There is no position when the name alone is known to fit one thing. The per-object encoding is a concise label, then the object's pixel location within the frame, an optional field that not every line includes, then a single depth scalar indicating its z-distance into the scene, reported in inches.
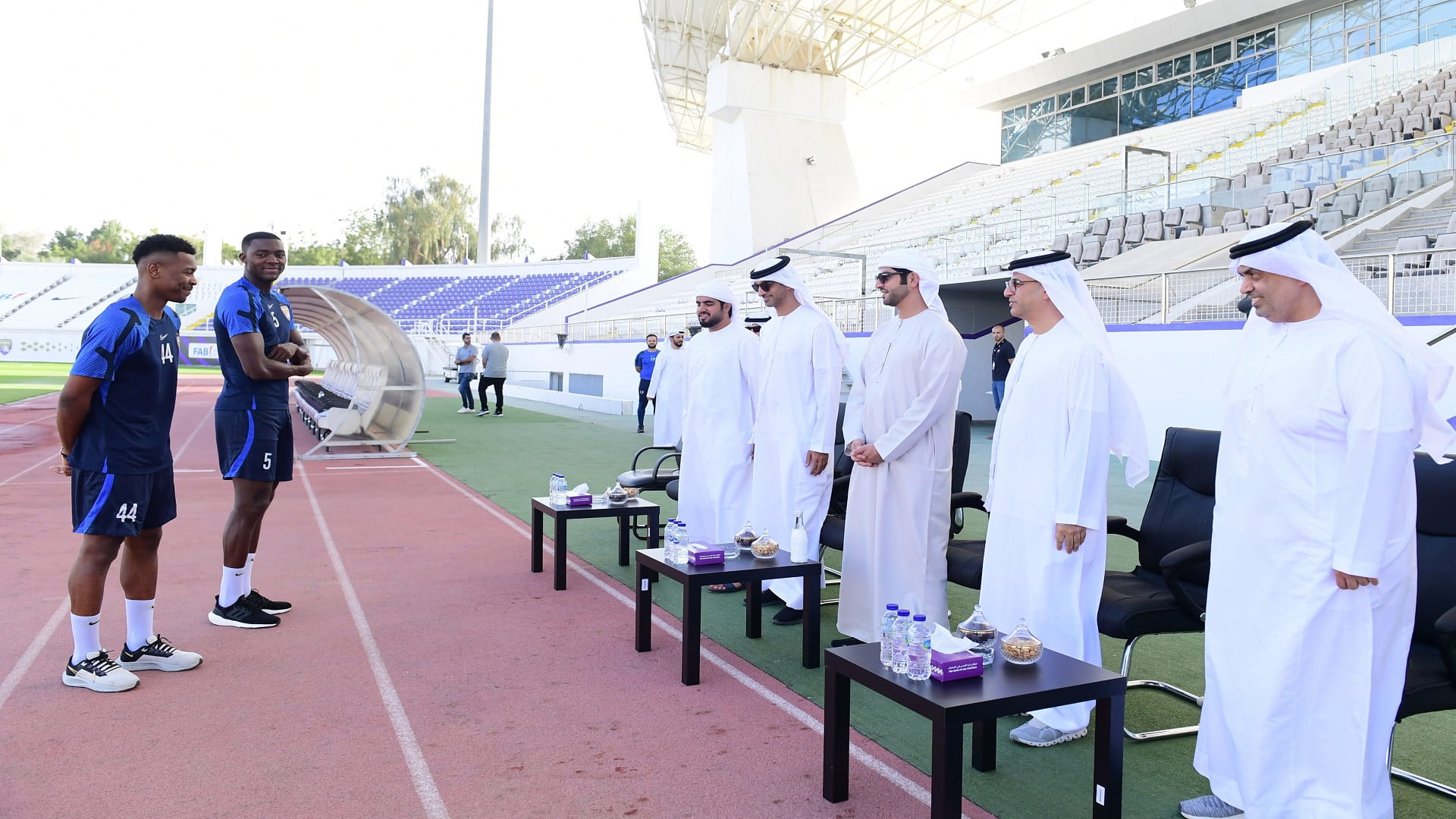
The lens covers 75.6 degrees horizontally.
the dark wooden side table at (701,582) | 158.9
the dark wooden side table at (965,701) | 99.3
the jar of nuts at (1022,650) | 113.5
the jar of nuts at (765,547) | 176.9
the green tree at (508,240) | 3110.2
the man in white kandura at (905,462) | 170.7
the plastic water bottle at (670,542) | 172.1
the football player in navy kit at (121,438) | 147.3
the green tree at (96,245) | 2913.4
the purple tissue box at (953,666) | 106.9
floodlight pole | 1647.4
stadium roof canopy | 1155.3
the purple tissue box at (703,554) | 167.3
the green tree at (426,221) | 2832.2
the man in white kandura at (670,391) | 473.7
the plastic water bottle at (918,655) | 107.7
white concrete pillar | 1285.7
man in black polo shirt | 566.3
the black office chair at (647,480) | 284.4
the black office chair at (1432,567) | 113.0
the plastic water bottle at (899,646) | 109.3
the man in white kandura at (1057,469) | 137.6
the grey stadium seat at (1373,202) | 514.6
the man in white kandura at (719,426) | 231.0
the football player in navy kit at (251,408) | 183.3
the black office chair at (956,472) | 197.9
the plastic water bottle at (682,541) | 169.5
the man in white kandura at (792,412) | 204.8
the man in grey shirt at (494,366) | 733.9
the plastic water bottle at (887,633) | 111.7
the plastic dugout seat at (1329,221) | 510.6
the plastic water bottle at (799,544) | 177.5
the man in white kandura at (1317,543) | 99.7
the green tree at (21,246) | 2935.5
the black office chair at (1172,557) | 134.2
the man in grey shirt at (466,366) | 767.1
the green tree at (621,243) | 3115.2
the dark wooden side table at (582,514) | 221.6
